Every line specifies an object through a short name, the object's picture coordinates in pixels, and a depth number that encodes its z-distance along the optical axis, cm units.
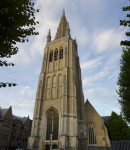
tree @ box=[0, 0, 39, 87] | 589
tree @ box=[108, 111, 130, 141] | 2339
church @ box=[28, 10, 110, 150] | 2166
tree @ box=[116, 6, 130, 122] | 1127
